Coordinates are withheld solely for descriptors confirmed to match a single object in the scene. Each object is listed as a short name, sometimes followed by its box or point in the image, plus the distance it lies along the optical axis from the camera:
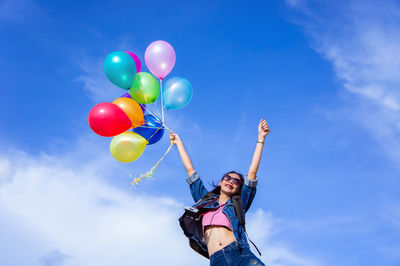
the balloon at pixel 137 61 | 6.04
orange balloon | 5.49
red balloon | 5.15
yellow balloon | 5.35
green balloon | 5.89
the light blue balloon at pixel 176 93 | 5.95
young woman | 4.02
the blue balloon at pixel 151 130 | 5.75
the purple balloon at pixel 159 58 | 6.06
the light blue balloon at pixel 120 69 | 5.65
